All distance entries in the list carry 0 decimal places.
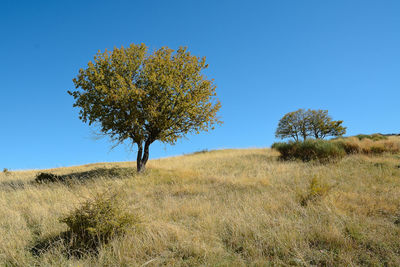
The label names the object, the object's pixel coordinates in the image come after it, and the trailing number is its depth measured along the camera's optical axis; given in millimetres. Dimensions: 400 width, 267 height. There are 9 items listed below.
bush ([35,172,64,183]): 15055
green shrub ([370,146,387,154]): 18344
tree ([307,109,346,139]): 46719
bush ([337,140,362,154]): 18953
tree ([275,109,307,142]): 48225
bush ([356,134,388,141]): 29892
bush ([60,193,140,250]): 5449
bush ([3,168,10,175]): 24453
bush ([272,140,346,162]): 18094
